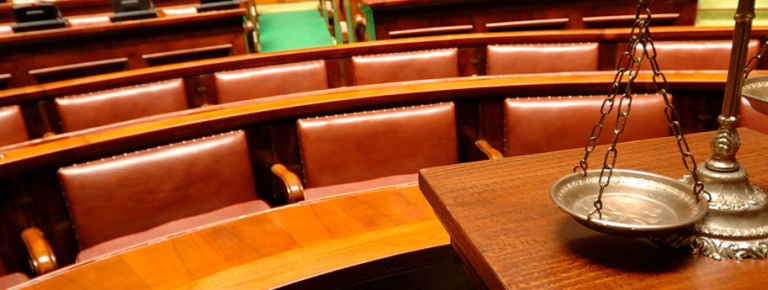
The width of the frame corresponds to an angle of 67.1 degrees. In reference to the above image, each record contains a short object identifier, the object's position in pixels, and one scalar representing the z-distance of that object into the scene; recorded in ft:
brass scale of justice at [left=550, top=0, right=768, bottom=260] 2.02
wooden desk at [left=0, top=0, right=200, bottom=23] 16.36
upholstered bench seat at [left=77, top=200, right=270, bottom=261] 4.79
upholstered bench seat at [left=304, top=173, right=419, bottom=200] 5.57
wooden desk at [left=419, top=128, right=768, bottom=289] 1.99
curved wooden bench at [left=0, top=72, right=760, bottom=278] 4.87
